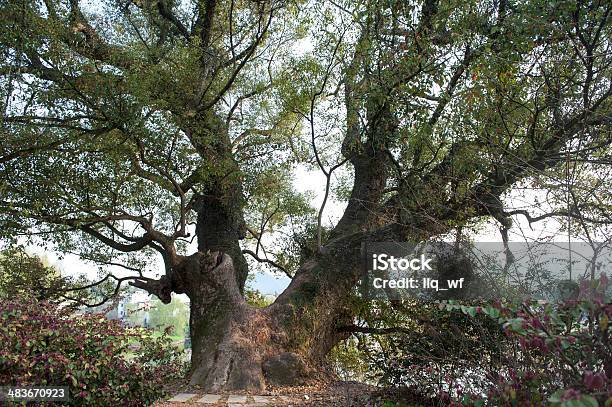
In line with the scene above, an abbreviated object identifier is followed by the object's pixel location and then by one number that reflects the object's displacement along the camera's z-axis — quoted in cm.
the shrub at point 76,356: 399
